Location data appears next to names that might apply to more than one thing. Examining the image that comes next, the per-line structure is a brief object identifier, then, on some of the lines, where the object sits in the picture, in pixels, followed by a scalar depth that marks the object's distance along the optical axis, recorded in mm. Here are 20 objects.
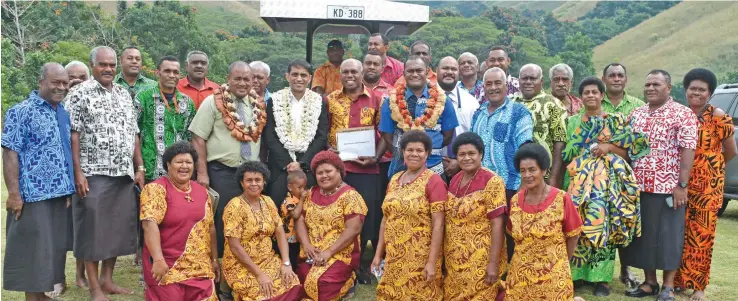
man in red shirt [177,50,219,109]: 6770
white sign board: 8555
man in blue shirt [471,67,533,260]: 5789
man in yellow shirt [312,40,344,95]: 7746
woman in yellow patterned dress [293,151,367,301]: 5723
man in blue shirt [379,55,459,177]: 5941
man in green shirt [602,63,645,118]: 6473
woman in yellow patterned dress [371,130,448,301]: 5328
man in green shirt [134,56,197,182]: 6191
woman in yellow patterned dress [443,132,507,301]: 5195
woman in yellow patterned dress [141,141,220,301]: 5266
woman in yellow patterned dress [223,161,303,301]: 5547
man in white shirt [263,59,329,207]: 6125
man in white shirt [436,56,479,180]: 6363
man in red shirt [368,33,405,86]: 7590
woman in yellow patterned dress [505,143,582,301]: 4996
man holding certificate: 6258
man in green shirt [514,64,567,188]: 6051
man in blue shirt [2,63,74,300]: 5215
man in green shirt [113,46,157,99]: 6469
